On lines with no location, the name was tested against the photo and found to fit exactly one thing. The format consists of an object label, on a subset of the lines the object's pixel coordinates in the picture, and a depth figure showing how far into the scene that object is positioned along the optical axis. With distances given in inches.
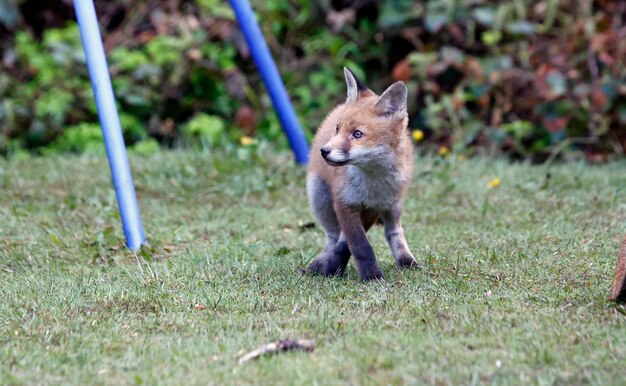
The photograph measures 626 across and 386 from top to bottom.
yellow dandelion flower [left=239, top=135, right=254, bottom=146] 604.9
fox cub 350.3
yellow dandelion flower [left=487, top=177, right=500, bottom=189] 545.8
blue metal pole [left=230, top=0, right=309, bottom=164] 547.8
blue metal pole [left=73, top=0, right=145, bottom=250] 402.6
